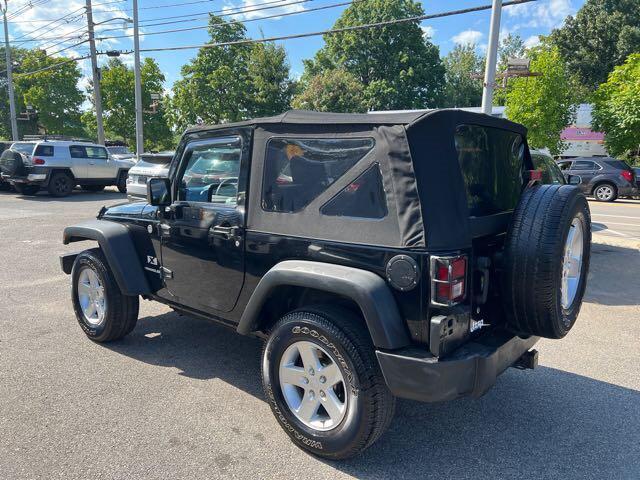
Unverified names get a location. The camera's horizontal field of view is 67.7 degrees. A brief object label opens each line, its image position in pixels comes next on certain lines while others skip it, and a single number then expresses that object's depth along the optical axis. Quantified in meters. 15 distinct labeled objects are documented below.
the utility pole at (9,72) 30.12
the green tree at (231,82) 35.06
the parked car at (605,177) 17.56
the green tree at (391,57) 40.19
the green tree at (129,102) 38.50
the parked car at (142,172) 11.27
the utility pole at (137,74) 19.89
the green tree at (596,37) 36.44
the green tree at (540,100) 17.73
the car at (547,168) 7.25
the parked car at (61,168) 15.49
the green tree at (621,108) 20.23
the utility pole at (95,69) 23.48
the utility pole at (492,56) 8.47
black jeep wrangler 2.42
